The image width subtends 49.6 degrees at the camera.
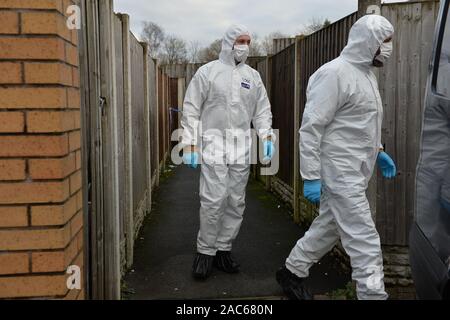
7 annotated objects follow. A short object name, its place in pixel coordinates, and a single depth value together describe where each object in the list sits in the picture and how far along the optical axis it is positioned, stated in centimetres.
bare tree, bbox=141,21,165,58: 3566
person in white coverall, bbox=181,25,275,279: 412
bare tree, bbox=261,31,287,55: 3052
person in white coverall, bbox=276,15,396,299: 324
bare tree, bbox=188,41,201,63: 3295
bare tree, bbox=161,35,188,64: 3428
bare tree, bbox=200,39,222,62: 2772
